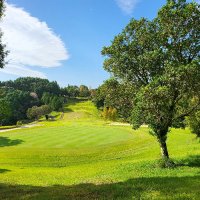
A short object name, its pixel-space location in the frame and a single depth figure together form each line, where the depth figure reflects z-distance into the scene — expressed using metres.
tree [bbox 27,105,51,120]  179.62
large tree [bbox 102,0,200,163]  25.36
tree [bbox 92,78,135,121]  30.55
